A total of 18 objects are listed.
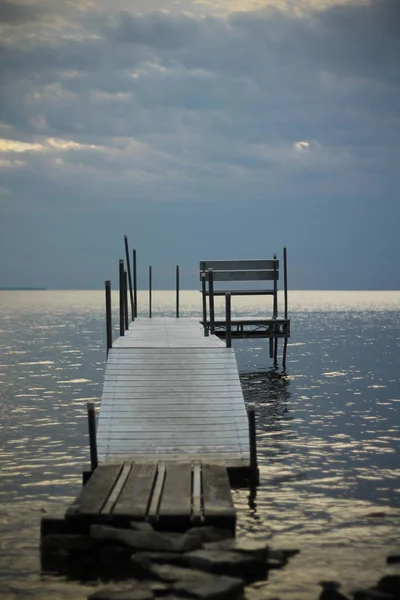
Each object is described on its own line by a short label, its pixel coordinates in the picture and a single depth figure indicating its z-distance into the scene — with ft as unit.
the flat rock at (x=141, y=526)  32.42
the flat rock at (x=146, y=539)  31.60
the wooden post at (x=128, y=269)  91.70
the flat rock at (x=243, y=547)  31.63
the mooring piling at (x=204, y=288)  76.32
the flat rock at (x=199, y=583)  28.19
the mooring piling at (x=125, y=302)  70.90
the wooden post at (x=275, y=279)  90.39
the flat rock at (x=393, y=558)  31.97
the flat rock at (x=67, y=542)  33.18
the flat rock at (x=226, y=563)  30.27
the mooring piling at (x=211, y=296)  66.23
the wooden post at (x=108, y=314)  55.42
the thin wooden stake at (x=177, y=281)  120.67
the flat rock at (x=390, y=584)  28.86
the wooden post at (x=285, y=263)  103.15
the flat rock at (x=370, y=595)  27.94
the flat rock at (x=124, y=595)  27.86
